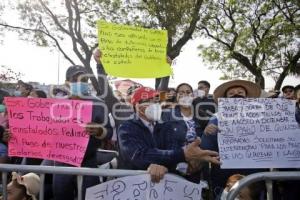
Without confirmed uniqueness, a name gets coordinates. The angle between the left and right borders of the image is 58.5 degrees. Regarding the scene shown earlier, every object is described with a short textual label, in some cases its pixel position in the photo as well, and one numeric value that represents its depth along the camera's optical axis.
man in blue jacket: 1.70
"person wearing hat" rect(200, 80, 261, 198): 2.20
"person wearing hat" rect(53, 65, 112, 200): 2.12
